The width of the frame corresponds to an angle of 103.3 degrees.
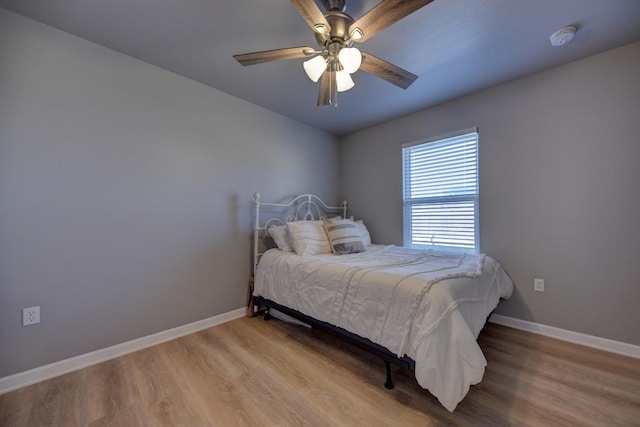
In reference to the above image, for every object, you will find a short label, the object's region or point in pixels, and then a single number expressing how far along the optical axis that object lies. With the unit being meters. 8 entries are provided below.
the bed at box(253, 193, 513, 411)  1.34
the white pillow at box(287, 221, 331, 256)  2.66
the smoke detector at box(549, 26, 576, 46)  1.79
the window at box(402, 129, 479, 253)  2.81
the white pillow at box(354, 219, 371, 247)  3.24
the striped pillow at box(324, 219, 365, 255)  2.75
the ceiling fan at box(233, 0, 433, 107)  1.27
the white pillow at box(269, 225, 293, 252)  2.81
